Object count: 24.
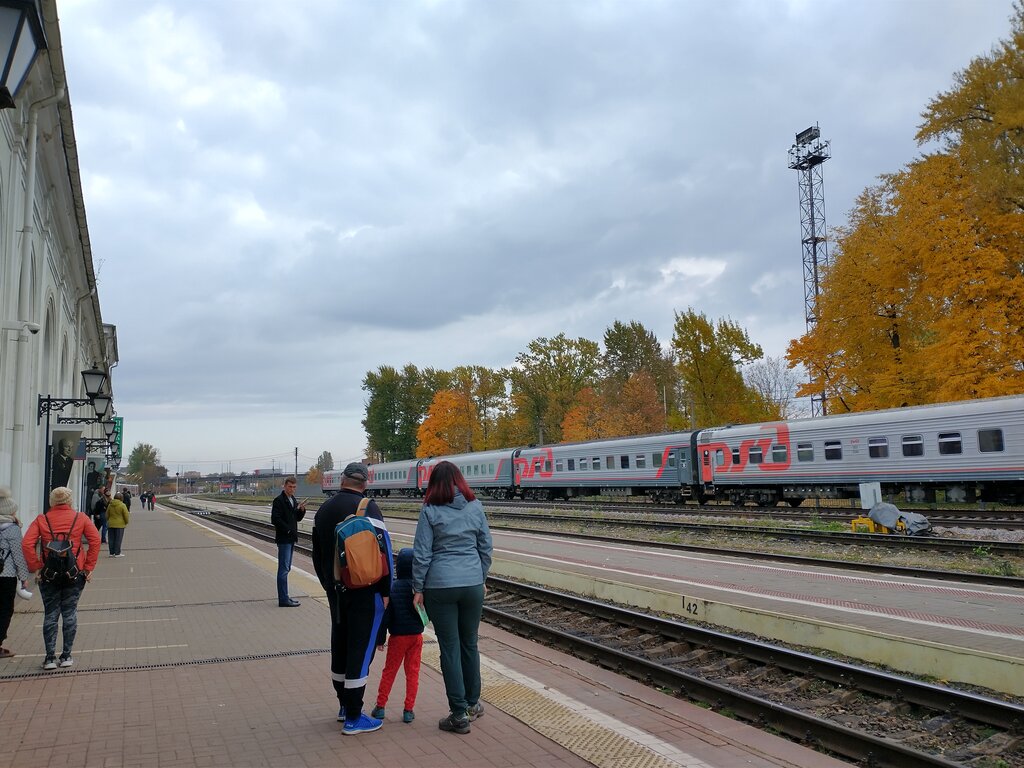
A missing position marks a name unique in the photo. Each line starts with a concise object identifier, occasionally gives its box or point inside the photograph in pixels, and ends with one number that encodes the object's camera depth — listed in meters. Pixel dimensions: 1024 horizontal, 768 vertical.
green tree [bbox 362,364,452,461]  93.81
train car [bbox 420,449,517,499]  42.84
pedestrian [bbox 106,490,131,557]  17.95
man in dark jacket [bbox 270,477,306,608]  10.11
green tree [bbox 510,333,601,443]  61.66
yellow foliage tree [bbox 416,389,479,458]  70.56
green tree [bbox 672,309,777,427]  38.62
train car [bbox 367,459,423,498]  54.16
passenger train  20.16
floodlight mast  43.53
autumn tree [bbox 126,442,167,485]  174.50
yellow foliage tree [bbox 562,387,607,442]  53.00
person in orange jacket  6.81
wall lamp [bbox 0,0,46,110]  3.23
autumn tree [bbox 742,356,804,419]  58.47
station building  11.50
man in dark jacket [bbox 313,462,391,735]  5.11
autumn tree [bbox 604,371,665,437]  51.22
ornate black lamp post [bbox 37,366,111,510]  13.75
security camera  10.05
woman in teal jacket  5.12
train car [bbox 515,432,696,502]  30.42
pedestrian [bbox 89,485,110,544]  19.31
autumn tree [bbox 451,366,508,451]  71.12
